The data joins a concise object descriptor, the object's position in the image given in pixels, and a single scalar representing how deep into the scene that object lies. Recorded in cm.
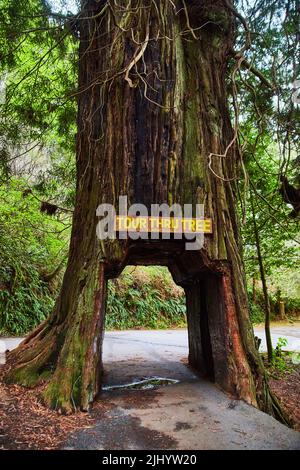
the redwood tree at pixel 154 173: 497
